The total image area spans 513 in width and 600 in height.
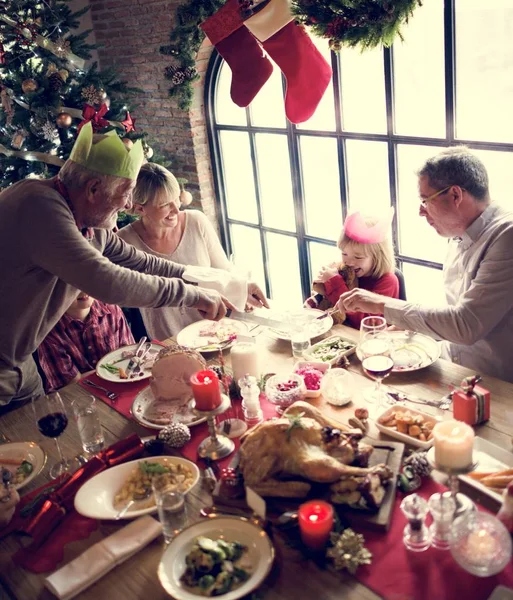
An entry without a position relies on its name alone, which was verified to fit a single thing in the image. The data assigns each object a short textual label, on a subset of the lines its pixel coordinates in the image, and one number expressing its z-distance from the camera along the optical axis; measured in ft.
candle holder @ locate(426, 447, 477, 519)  4.51
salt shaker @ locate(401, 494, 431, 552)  4.59
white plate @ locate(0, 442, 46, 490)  6.20
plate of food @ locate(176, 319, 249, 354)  8.30
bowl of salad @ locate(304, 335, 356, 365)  7.39
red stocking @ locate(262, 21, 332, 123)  9.69
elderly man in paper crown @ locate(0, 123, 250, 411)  7.09
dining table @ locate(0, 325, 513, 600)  4.49
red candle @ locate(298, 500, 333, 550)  4.57
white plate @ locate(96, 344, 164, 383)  7.60
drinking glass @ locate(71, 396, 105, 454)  6.19
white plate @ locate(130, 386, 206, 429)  6.51
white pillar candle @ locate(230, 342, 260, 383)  6.95
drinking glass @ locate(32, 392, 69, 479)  5.90
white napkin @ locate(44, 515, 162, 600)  4.65
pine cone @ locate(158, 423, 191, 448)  6.11
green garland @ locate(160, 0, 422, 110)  8.52
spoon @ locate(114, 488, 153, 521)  5.27
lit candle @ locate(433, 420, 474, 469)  4.43
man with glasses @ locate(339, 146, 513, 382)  7.09
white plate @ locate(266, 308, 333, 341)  8.11
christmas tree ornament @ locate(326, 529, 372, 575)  4.50
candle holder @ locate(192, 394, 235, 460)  5.74
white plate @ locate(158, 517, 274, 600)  4.42
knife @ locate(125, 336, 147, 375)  7.86
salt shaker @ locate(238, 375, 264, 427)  6.43
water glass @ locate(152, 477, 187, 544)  4.83
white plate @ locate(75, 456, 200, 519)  5.28
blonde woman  9.68
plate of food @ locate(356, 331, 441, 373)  6.99
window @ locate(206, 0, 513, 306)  9.79
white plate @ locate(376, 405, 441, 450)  5.59
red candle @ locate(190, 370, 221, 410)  5.21
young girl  8.95
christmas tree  11.27
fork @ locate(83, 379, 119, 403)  7.28
